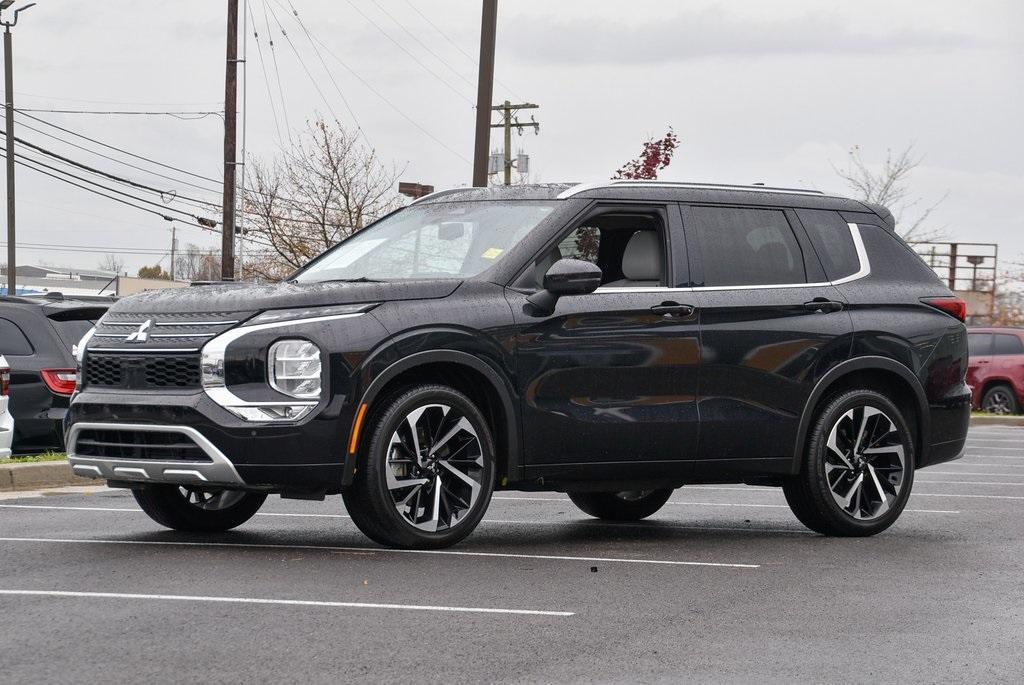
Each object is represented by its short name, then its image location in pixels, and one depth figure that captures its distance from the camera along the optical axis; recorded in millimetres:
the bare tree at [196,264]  126394
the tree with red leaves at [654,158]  30297
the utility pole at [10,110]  43625
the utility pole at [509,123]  57875
